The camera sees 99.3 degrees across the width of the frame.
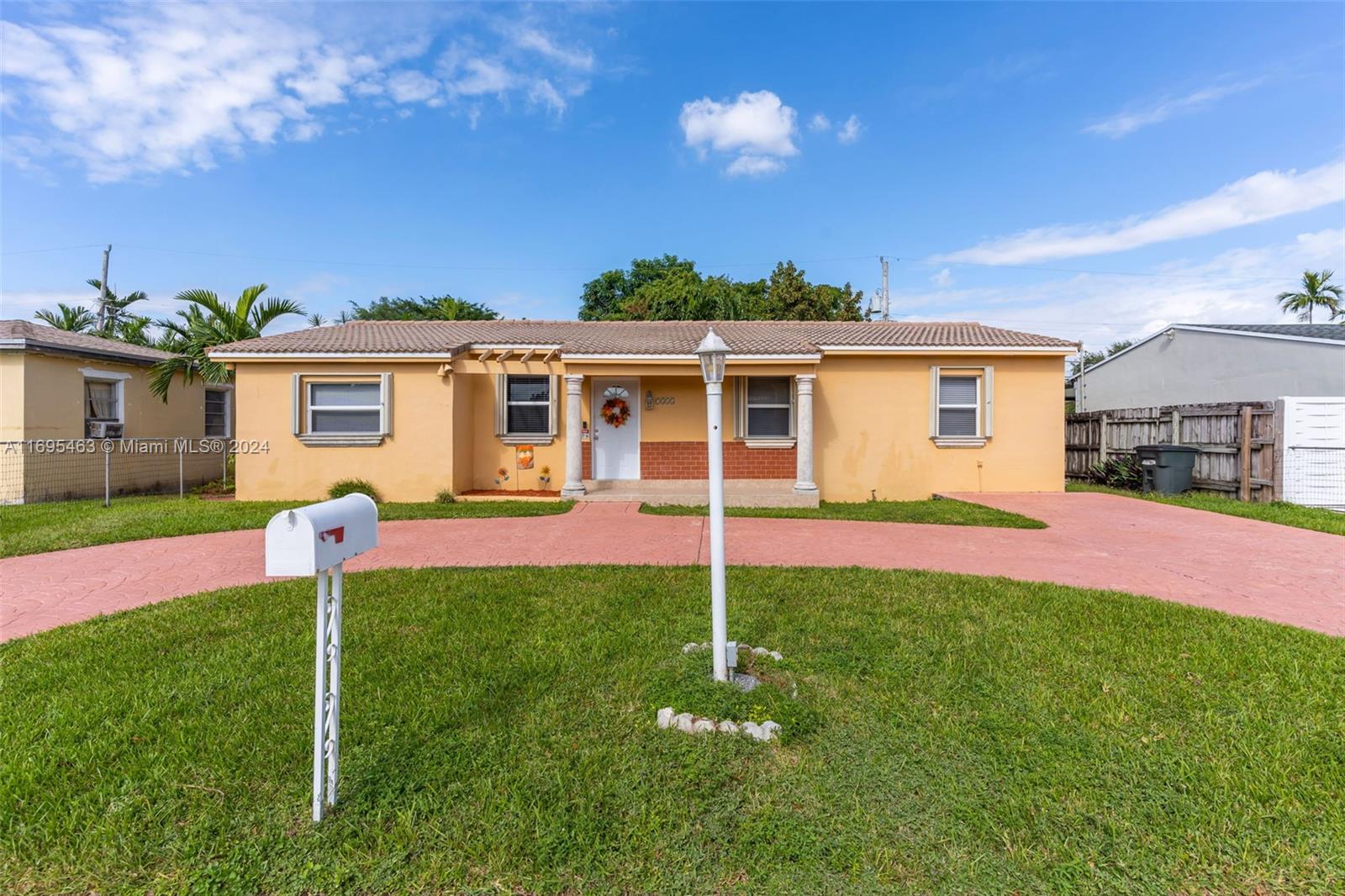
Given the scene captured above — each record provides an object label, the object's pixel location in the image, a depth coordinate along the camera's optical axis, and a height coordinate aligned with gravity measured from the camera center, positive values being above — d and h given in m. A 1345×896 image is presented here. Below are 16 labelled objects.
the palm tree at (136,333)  17.35 +3.40
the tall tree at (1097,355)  41.12 +6.48
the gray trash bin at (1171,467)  11.23 -0.54
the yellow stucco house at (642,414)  10.99 +0.51
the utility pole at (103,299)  26.30 +6.40
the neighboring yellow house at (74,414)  10.95 +0.52
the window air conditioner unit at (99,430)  12.16 +0.17
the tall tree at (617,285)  35.88 +9.81
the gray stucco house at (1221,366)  14.94 +2.28
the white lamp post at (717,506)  3.25 -0.39
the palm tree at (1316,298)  27.94 +7.10
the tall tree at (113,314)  25.60 +5.76
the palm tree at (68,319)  20.42 +4.38
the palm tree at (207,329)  11.97 +2.32
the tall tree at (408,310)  34.72 +8.45
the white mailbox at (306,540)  1.96 -0.36
